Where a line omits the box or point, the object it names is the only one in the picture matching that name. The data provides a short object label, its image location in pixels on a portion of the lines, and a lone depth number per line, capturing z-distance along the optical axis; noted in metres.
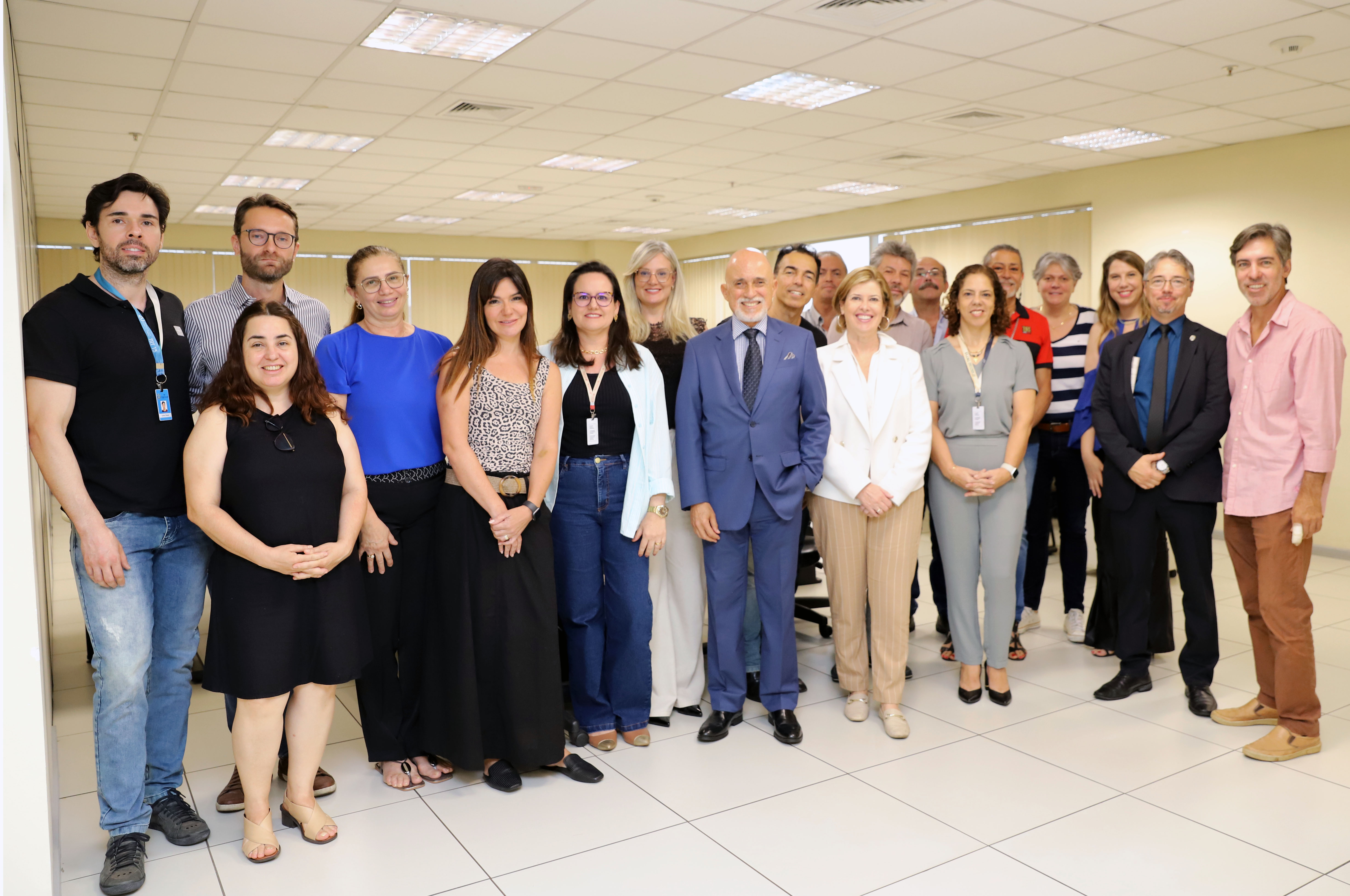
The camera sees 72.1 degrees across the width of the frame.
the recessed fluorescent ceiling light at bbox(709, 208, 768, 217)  11.72
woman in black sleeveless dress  2.64
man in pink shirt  3.30
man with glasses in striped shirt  2.99
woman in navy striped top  4.73
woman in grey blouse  3.83
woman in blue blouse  3.07
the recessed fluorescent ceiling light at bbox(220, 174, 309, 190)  8.93
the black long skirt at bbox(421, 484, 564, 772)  3.13
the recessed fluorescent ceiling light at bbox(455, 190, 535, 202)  10.16
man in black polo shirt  2.53
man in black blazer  3.70
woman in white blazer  3.66
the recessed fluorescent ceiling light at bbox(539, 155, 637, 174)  8.43
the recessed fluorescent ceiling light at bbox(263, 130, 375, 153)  7.30
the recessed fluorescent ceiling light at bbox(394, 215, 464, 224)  11.91
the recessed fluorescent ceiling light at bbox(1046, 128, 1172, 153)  7.68
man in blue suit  3.51
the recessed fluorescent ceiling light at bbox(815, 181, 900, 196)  9.98
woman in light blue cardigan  3.41
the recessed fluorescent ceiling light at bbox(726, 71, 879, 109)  6.11
